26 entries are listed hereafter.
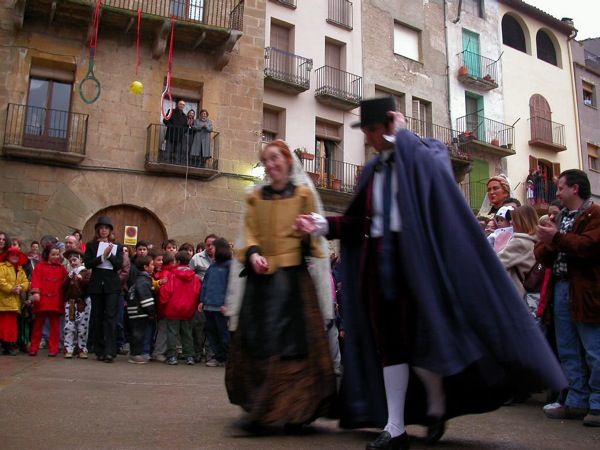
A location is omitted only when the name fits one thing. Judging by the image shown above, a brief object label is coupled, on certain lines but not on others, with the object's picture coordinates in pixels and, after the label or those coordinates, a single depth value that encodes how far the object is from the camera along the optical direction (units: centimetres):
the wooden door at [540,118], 2611
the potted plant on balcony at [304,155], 1873
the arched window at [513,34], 2664
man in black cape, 297
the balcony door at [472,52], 2480
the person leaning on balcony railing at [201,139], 1588
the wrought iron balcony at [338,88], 1986
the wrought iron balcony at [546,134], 2569
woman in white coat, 538
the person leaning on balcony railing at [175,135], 1570
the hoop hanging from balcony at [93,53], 1488
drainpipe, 2750
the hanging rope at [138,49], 1545
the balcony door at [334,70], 2034
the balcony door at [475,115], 2441
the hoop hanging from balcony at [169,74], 1514
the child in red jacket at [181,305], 880
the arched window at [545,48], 2739
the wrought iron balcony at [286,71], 1872
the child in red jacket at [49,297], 862
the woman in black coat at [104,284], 827
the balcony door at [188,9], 1695
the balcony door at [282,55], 1906
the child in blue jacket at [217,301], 870
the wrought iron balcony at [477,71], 2408
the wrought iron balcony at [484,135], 2359
